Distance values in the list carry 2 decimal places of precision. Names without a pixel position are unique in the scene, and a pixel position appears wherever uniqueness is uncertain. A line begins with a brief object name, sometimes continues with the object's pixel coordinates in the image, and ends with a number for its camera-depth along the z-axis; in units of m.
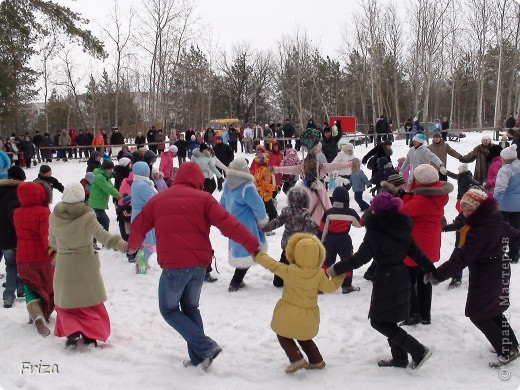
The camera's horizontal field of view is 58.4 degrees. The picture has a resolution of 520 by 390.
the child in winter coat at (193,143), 18.14
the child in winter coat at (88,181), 9.25
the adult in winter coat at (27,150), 20.92
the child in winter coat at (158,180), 9.14
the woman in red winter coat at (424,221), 5.01
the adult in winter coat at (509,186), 6.82
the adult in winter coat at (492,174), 7.87
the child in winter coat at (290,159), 10.80
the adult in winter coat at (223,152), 13.89
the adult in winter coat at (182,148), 19.00
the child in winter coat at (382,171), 10.13
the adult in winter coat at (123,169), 9.38
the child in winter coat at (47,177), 7.92
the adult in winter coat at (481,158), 9.47
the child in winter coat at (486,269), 4.04
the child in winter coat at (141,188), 7.18
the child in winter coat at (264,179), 9.73
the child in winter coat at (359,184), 10.83
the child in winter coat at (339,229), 6.15
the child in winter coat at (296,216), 5.97
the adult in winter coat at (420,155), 9.34
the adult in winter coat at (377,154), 10.20
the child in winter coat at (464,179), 7.32
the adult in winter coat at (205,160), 11.53
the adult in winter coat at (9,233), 5.89
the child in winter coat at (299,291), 4.00
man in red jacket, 4.11
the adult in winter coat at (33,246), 5.34
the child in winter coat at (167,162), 12.26
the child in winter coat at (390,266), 4.06
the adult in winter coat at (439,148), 10.74
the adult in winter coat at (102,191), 8.44
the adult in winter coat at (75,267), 4.73
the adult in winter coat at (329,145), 13.35
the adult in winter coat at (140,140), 22.13
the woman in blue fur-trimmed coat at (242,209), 6.32
